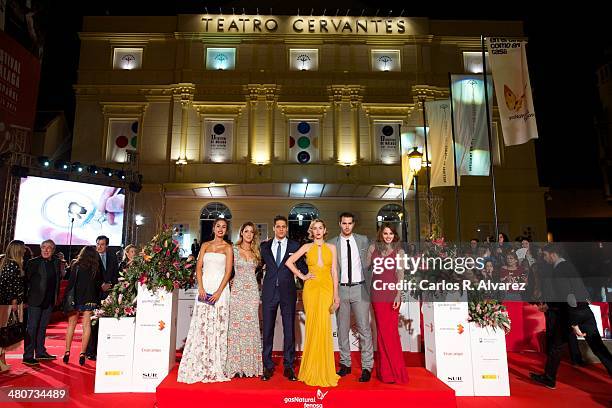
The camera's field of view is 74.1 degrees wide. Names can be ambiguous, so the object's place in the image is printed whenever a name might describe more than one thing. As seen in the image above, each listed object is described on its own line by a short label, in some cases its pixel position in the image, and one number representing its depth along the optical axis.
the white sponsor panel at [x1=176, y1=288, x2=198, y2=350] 7.14
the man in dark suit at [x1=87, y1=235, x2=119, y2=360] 7.07
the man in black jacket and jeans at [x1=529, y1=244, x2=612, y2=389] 5.33
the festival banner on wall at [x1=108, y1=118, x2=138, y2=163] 20.16
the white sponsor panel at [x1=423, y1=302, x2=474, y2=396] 5.15
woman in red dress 4.84
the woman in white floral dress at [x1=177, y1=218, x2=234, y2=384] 4.83
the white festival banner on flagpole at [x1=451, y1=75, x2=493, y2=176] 10.52
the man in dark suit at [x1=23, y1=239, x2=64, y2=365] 6.46
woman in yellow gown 4.73
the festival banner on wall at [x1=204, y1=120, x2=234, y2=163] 19.88
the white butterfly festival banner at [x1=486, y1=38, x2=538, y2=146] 8.16
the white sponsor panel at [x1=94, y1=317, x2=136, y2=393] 5.13
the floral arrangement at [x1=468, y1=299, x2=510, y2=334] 5.22
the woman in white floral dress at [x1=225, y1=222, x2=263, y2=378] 5.01
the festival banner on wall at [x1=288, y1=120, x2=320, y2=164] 20.03
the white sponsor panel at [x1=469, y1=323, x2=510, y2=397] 5.11
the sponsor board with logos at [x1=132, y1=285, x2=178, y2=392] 5.18
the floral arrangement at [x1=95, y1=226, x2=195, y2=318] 5.34
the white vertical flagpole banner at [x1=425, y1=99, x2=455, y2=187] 13.50
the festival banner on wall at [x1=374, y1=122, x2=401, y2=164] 20.22
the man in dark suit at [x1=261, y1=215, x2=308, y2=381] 5.09
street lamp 12.09
